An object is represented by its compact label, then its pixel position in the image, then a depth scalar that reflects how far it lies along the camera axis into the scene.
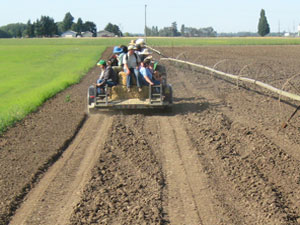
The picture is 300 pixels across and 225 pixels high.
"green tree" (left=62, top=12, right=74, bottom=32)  196.12
